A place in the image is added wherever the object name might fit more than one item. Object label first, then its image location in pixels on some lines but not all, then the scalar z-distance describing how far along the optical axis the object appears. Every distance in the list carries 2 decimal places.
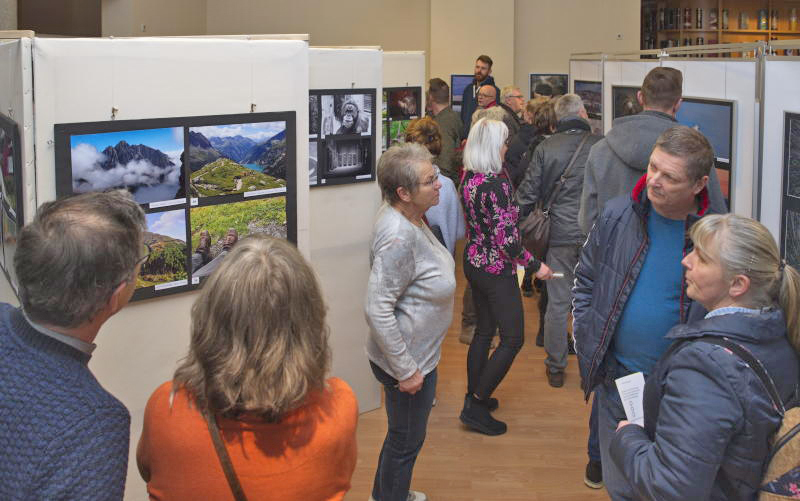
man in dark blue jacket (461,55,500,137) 10.26
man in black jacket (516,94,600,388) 5.35
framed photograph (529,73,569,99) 12.47
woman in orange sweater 1.70
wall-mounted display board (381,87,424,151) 7.54
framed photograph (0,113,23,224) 2.93
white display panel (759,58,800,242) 3.56
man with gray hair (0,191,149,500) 1.54
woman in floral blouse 4.48
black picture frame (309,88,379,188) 4.62
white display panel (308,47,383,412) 4.65
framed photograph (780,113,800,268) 3.43
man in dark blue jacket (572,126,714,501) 2.69
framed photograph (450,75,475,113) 12.92
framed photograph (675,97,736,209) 4.20
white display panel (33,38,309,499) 2.92
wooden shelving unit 13.91
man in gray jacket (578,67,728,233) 3.79
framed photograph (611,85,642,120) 6.34
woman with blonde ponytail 1.88
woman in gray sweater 3.14
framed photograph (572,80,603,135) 7.96
